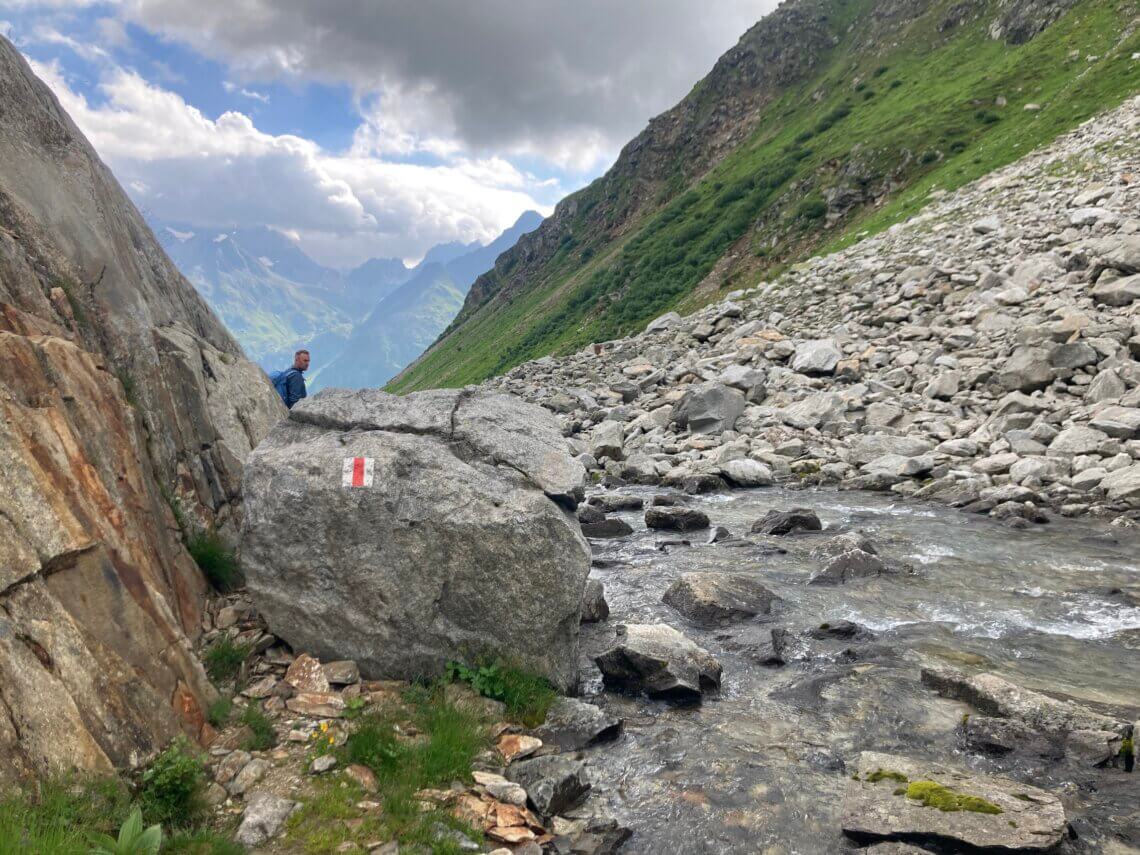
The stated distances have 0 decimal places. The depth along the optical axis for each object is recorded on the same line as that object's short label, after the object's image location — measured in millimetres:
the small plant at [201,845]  5668
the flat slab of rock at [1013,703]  8148
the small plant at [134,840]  5195
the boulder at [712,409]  29906
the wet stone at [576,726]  8695
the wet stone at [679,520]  19922
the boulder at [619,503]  22953
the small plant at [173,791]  5977
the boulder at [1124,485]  17094
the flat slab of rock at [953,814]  6344
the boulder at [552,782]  7336
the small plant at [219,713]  7523
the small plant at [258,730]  7379
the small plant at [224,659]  8500
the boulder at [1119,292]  24312
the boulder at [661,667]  10031
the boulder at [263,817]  6047
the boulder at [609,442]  30422
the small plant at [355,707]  8312
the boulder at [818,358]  32219
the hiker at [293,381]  15719
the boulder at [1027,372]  23031
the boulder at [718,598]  13047
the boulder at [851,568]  14672
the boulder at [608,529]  19859
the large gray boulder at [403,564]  9359
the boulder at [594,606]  12633
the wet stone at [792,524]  18609
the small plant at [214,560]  9922
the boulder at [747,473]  24719
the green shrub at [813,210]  68281
